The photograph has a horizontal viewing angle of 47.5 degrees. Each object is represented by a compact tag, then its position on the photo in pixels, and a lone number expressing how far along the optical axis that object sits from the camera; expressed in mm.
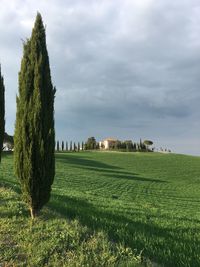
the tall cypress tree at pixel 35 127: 5839
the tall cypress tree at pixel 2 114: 8303
